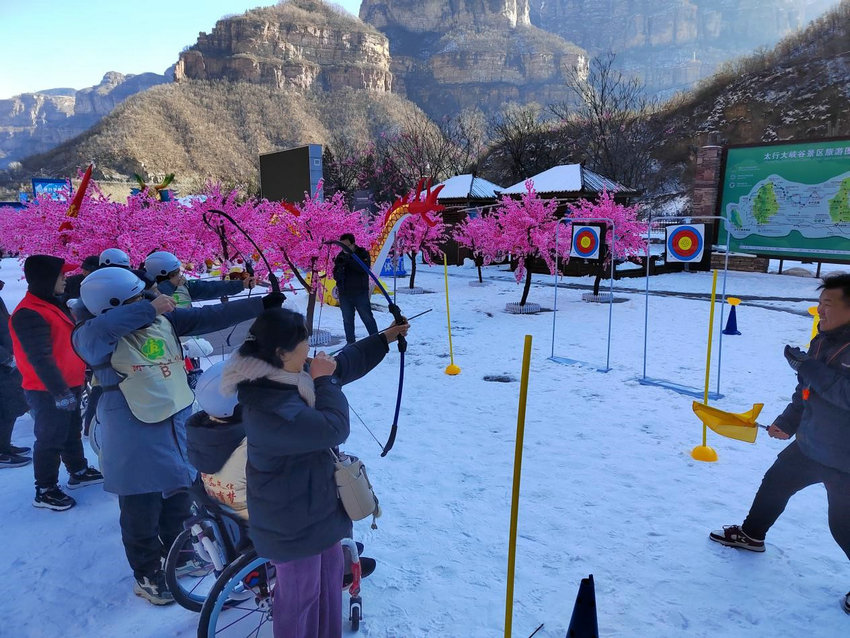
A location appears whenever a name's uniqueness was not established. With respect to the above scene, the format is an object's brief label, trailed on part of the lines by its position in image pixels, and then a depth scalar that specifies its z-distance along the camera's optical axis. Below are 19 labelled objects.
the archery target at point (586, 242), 12.14
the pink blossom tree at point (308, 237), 9.91
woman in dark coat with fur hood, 1.94
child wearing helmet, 2.30
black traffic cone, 2.07
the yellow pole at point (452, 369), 8.03
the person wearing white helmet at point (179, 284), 4.95
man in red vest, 3.91
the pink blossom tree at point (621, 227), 14.49
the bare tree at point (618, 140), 33.34
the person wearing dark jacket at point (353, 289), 9.09
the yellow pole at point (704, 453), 4.97
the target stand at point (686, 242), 8.29
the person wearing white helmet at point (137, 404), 2.83
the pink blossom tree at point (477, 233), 16.16
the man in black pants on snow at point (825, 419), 2.73
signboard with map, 16.30
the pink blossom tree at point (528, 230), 13.39
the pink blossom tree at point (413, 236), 17.11
